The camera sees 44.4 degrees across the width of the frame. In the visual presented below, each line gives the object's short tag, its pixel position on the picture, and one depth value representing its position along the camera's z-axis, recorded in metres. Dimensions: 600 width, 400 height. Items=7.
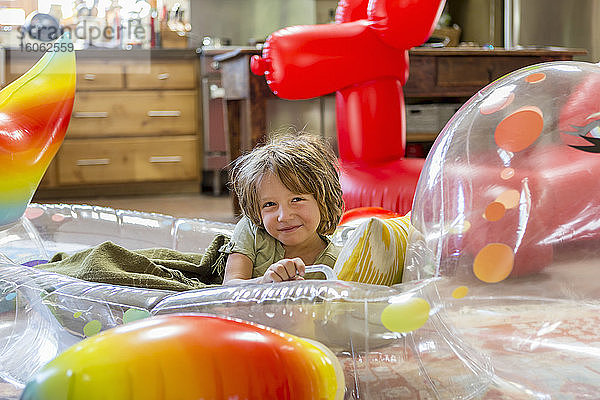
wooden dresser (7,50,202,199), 4.05
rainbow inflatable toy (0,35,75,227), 1.25
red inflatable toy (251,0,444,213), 1.85
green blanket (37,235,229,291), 1.15
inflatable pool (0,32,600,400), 0.88
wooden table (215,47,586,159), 2.63
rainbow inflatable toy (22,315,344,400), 0.71
